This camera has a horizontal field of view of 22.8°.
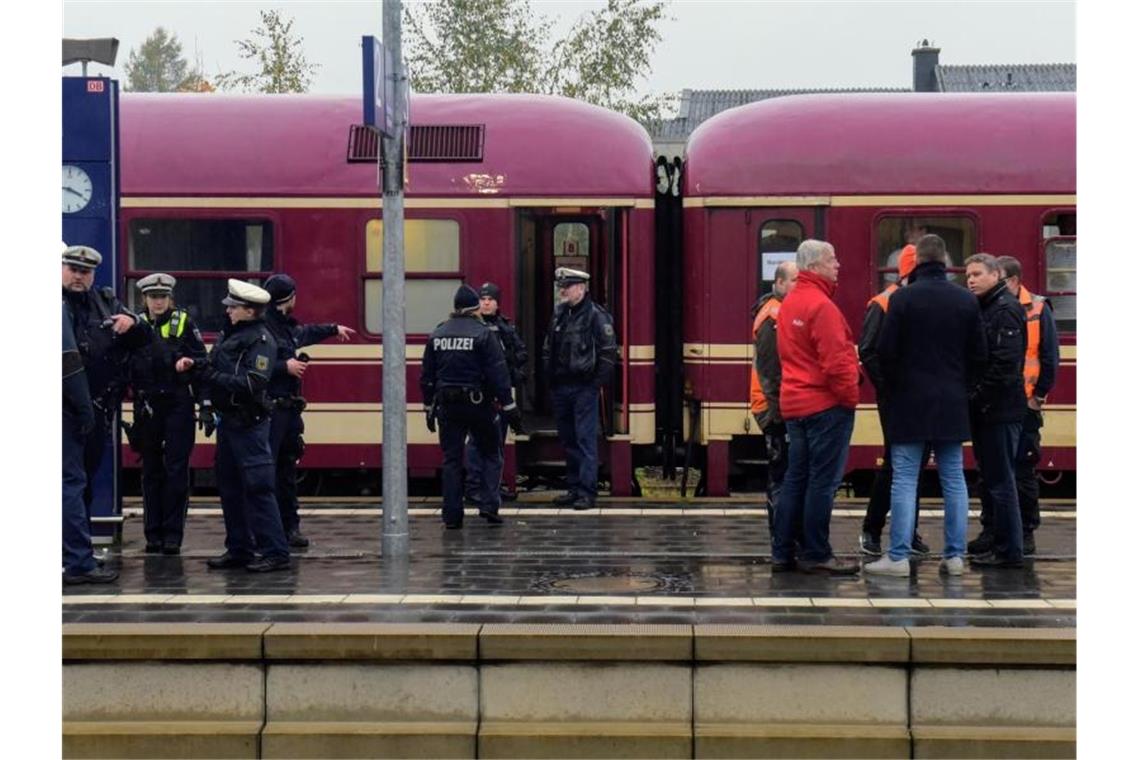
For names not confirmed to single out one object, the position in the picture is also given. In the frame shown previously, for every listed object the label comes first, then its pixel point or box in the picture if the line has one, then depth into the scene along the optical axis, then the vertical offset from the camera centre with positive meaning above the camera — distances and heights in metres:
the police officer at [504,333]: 21.68 +0.09
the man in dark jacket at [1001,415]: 15.71 -0.41
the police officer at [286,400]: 17.18 -0.34
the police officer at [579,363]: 21.79 -0.15
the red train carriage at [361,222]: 23.52 +1.03
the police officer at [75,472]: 14.81 -0.67
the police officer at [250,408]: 15.76 -0.35
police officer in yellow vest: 16.88 -0.38
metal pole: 16.11 +0.05
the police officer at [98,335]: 15.72 +0.06
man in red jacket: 15.11 -0.28
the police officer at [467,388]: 19.41 -0.30
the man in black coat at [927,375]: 15.11 -0.18
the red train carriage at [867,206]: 23.23 +1.13
